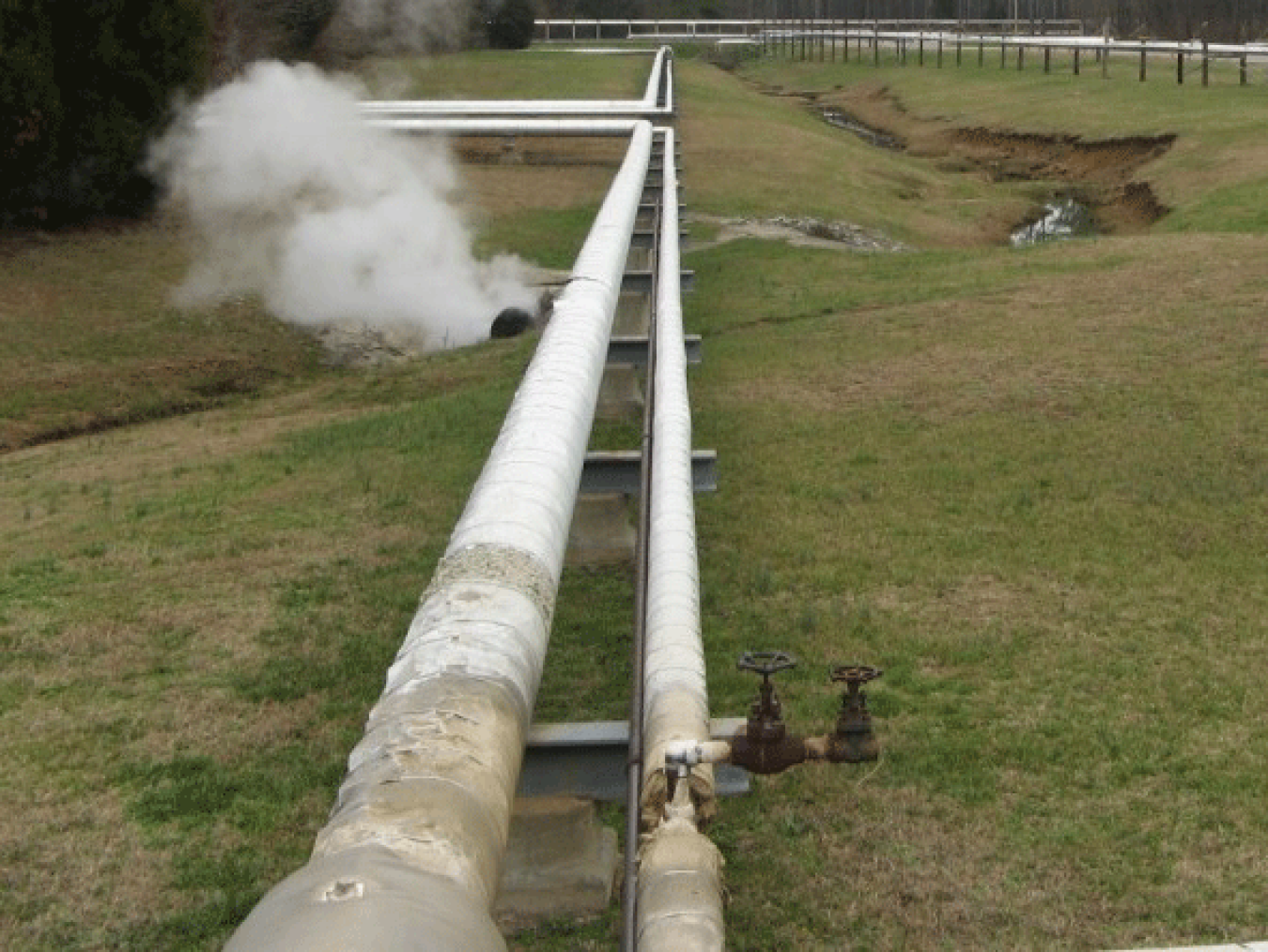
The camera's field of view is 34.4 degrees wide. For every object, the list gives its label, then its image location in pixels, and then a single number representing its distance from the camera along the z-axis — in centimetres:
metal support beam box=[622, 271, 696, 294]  1430
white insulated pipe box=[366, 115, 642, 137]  2606
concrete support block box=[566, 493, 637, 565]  908
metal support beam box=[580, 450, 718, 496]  868
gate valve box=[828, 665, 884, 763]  454
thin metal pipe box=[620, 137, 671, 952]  418
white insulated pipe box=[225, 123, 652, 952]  296
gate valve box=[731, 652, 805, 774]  457
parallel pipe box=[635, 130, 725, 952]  391
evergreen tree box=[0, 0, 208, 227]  2022
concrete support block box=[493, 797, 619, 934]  577
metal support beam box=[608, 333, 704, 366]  1162
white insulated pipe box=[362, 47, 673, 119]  2919
